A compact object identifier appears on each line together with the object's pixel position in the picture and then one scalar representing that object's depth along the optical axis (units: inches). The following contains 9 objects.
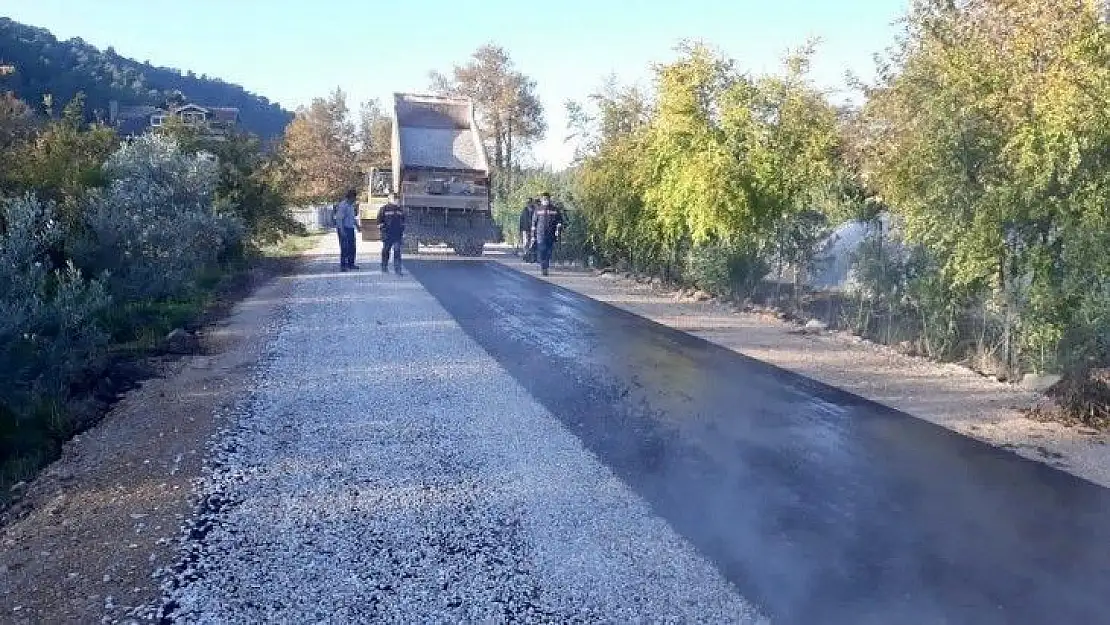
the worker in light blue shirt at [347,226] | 829.2
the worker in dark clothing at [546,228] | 928.4
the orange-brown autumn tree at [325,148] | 1752.0
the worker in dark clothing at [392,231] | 840.9
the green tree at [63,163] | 498.3
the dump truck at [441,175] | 1080.8
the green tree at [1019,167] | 390.3
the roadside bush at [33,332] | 292.8
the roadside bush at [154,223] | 472.7
